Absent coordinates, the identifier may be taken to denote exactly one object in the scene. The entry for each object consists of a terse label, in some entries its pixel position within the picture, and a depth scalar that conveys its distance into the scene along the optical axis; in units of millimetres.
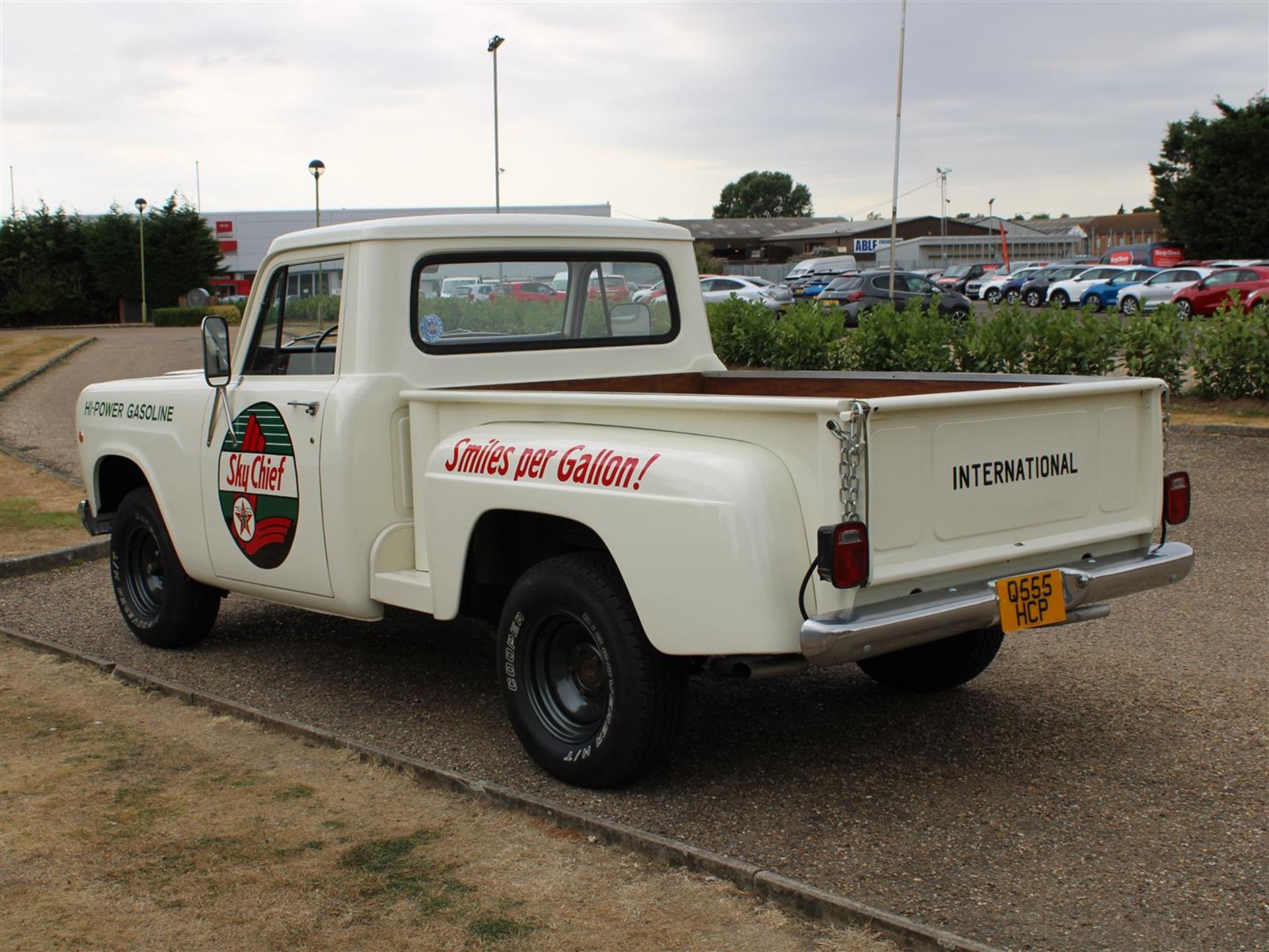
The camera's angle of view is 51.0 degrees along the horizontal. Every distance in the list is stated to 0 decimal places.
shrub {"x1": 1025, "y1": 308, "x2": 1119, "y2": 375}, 13594
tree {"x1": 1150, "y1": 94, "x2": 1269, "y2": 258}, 52781
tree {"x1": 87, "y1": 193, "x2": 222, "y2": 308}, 50500
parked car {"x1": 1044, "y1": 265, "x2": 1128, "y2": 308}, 39281
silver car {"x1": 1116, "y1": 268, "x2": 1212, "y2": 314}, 34406
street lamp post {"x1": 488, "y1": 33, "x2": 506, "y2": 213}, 28016
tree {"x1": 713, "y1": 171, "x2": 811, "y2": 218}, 128875
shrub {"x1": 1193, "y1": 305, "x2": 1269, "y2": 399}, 13469
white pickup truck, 3883
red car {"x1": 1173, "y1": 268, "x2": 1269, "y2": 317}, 30453
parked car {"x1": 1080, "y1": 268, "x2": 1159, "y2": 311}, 37781
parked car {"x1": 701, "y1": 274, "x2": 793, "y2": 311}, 36250
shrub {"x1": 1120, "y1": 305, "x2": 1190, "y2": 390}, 13570
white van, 56375
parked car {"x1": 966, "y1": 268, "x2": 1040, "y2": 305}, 43625
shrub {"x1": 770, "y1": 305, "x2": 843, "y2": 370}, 16625
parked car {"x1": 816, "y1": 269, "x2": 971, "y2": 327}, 30000
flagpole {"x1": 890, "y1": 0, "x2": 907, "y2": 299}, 27766
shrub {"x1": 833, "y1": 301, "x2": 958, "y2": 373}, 14672
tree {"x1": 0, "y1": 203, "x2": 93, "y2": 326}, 49438
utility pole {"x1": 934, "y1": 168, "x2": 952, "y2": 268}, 75969
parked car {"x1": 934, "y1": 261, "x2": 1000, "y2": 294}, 48781
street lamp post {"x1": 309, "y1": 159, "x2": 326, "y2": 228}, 31031
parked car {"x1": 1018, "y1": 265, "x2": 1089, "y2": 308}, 41469
